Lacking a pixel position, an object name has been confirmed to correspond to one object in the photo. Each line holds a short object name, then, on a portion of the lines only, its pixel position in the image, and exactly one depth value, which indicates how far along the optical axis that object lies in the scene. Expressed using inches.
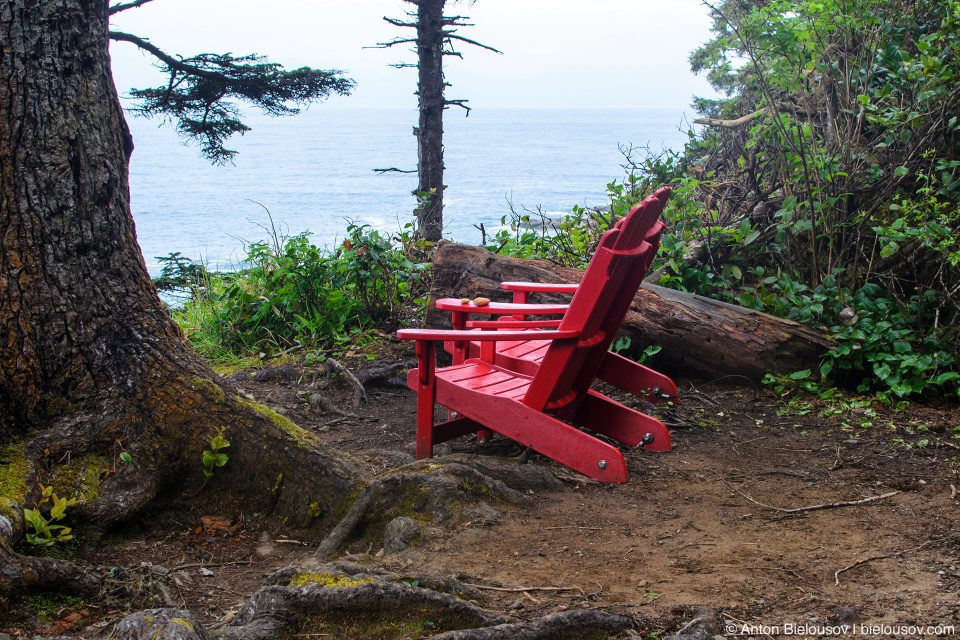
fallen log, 166.7
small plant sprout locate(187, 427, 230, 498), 105.3
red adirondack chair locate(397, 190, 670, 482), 115.3
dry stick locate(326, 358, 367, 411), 187.3
